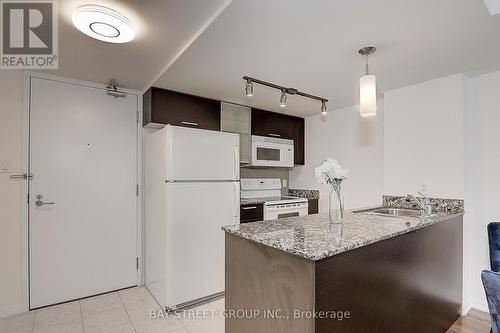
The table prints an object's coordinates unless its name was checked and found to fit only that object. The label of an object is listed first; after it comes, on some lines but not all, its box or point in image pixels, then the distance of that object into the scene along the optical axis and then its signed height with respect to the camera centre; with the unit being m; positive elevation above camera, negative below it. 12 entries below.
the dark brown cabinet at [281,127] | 3.63 +0.65
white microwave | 3.57 +0.27
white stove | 3.33 -0.41
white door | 2.48 -0.21
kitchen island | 1.18 -0.57
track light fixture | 2.07 +0.72
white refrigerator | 2.42 -0.39
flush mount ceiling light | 1.46 +0.90
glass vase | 1.72 -0.29
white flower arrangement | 1.69 -0.02
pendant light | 1.76 +0.52
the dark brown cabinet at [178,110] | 2.78 +0.70
